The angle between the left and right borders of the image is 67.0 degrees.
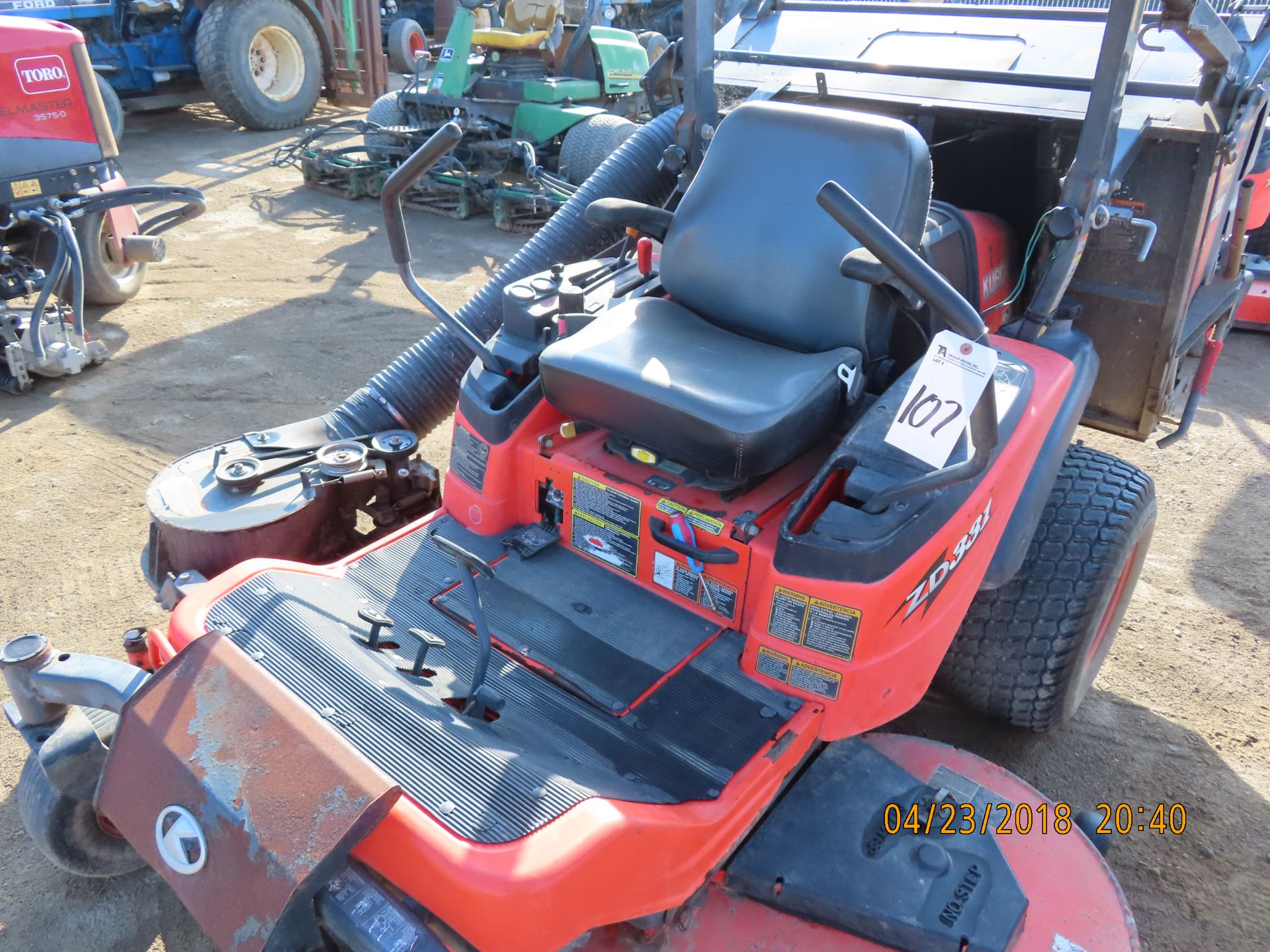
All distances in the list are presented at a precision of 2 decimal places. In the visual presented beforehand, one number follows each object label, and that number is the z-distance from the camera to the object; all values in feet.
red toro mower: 13.28
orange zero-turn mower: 4.68
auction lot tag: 4.71
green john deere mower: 21.38
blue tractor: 27.76
